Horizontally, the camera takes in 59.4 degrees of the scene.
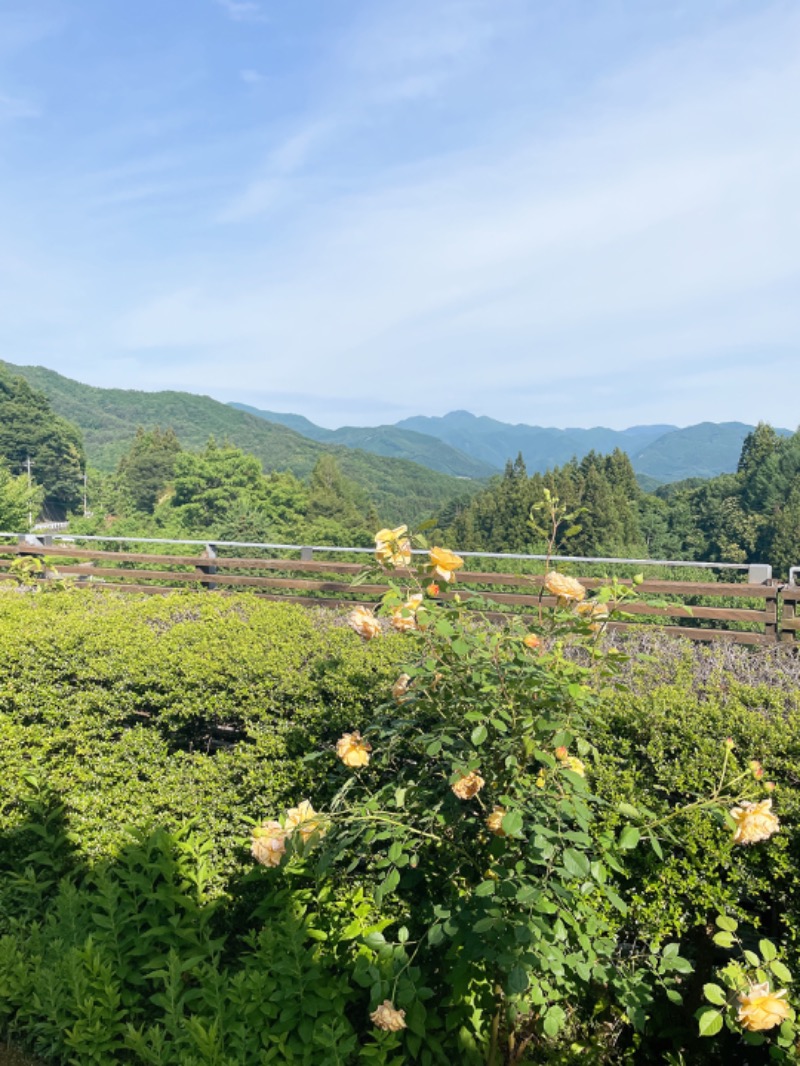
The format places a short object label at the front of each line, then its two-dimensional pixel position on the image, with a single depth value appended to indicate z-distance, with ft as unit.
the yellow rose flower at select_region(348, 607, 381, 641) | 5.73
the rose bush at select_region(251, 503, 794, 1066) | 5.16
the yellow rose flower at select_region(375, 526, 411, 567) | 5.69
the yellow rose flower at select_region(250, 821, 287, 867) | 5.63
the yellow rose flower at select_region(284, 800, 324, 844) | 5.55
